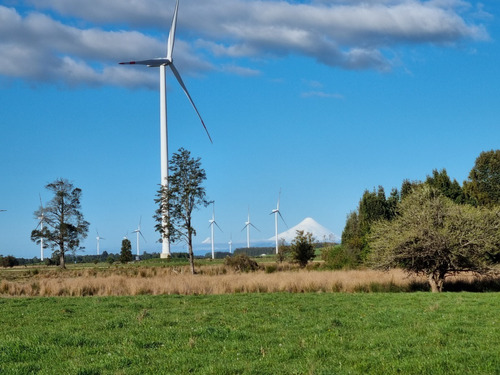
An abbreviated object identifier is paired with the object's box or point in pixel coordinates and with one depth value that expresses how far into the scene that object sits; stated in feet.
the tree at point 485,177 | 248.52
